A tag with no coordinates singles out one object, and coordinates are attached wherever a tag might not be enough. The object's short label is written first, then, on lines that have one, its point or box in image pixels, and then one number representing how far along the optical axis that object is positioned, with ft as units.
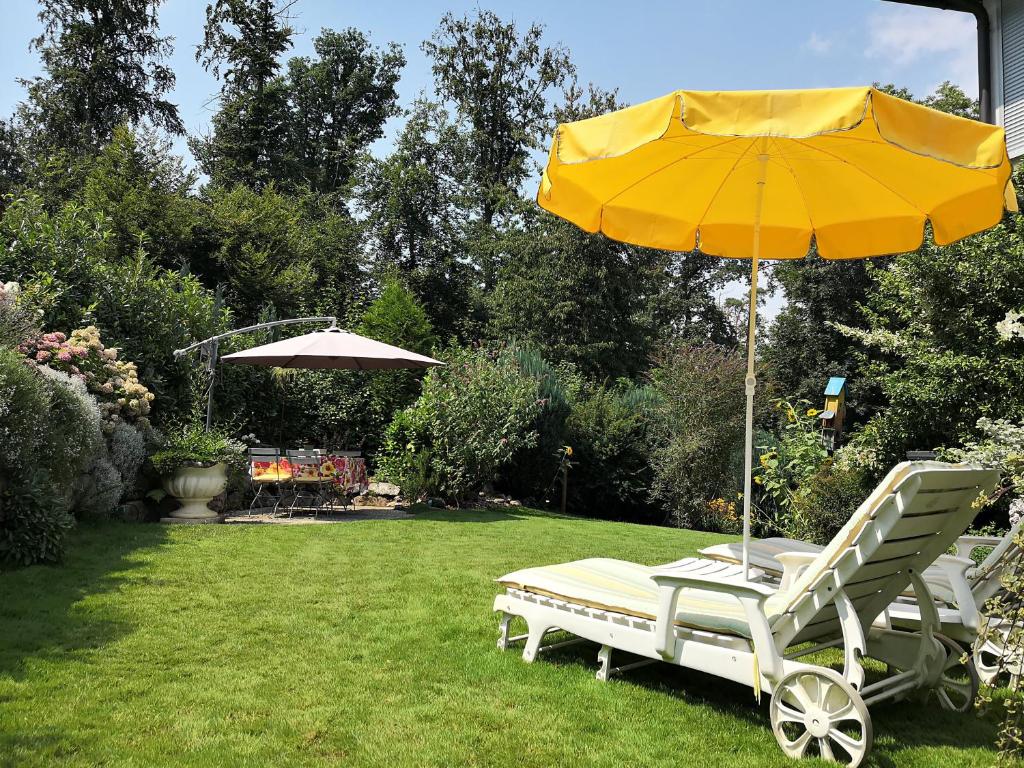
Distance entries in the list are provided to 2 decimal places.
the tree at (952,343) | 24.89
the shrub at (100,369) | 24.94
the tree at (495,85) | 91.30
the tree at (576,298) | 70.28
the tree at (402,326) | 46.39
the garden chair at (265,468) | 31.01
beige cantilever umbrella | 31.86
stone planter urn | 27.53
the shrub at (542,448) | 43.88
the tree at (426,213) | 87.40
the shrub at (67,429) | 20.11
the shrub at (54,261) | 29.37
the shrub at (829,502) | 27.91
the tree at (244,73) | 83.87
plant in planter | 27.50
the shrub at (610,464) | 46.60
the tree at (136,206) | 56.44
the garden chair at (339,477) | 32.17
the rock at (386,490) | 38.96
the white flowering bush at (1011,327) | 22.81
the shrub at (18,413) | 17.66
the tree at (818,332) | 71.46
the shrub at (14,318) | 22.93
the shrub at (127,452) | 25.64
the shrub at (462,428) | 36.55
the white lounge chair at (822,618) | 9.31
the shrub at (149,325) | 31.96
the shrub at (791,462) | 31.32
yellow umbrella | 10.05
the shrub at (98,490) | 23.34
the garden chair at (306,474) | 31.30
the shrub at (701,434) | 42.24
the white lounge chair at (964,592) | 11.30
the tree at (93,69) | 76.69
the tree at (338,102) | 95.61
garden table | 31.09
